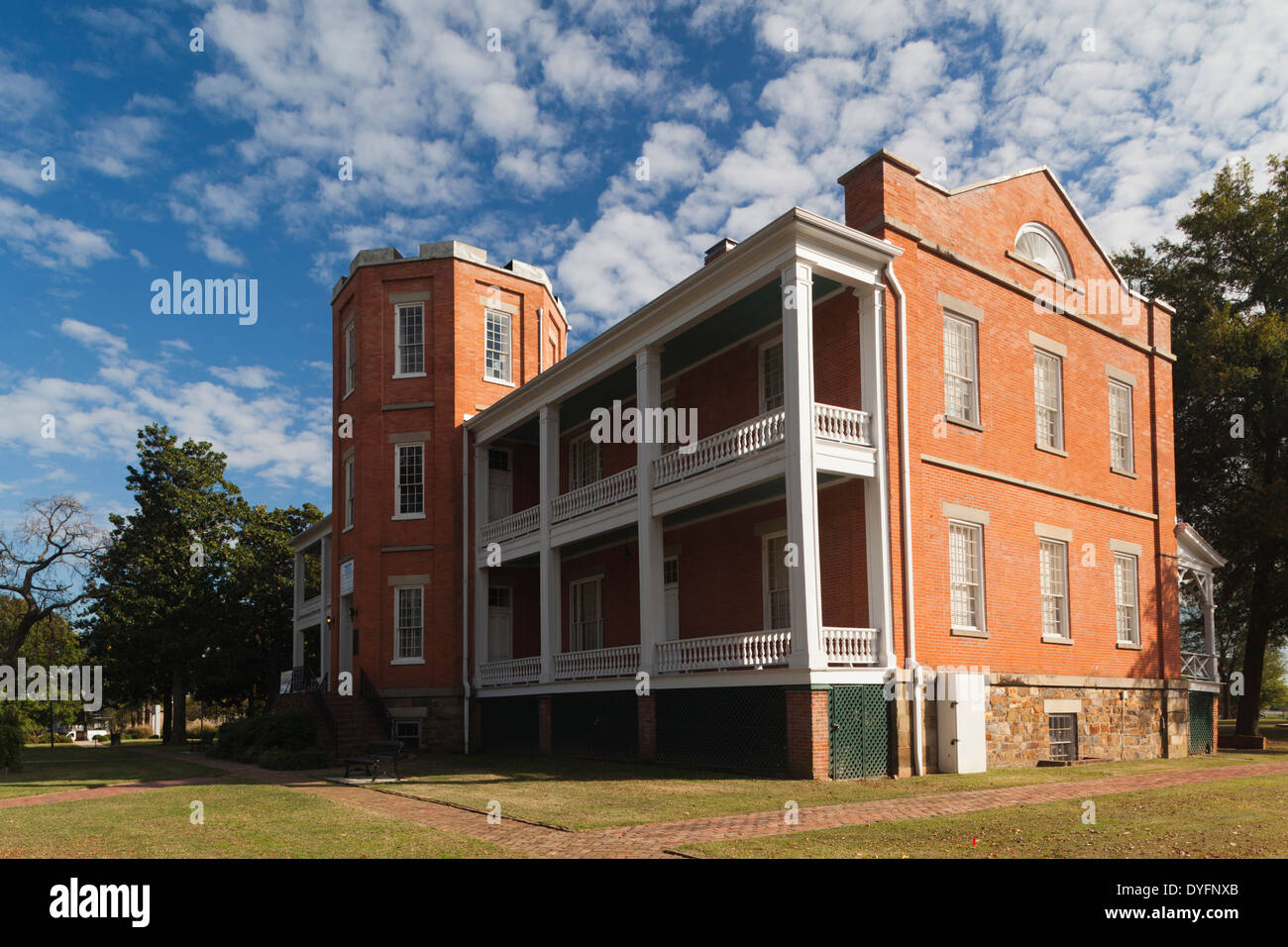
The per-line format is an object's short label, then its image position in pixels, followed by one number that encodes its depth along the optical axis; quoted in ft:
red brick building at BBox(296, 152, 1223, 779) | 55.62
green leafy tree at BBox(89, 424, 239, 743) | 134.10
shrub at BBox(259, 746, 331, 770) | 72.79
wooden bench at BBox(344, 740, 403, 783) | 58.34
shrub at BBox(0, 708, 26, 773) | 71.77
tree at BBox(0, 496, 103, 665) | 126.72
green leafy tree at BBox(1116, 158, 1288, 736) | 93.97
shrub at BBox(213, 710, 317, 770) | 81.49
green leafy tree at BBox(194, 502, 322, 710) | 141.08
